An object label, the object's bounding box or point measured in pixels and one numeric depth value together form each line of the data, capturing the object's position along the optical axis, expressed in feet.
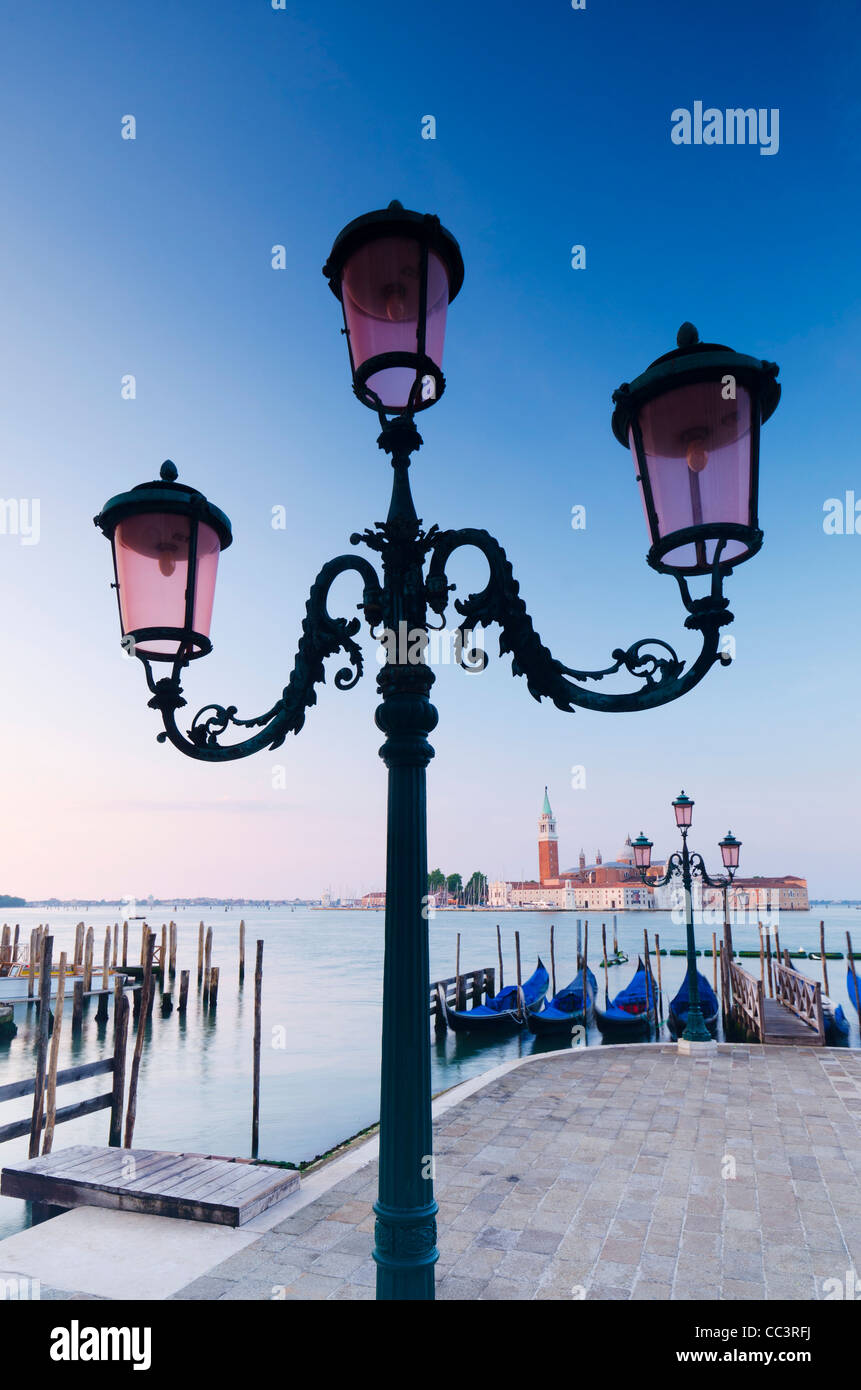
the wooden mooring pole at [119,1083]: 26.25
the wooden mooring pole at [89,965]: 82.43
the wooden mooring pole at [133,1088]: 28.40
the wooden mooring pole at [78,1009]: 76.38
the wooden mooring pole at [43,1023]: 25.91
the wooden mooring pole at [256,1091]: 36.57
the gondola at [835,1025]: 62.64
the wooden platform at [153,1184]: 17.63
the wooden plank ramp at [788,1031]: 43.19
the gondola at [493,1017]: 71.00
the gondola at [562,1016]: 66.54
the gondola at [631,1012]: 65.98
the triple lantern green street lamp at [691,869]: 37.19
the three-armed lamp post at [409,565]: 7.51
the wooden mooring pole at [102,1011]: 80.74
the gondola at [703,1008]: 61.72
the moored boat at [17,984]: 86.64
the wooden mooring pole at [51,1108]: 24.84
